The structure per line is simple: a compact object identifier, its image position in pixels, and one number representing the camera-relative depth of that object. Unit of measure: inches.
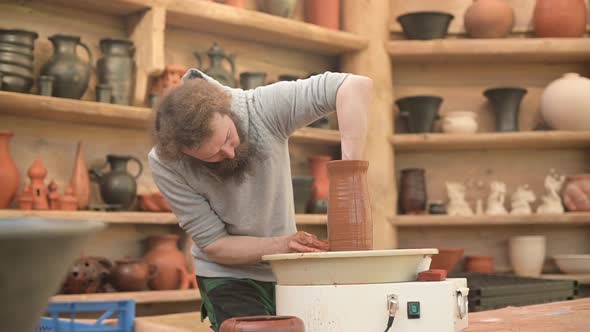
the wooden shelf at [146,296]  129.6
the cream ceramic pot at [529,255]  177.8
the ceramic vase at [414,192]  180.7
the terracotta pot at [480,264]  177.5
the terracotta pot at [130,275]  138.7
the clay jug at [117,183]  141.6
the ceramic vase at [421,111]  179.0
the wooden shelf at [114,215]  126.3
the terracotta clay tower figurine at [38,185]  132.1
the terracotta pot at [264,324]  58.4
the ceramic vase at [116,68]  142.3
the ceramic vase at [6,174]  130.0
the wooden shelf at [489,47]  179.6
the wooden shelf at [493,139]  176.6
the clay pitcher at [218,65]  155.9
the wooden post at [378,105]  177.0
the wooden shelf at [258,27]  151.5
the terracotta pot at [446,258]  153.9
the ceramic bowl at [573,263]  174.6
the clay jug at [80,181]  138.9
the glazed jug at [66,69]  135.0
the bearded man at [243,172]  80.8
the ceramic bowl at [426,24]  178.4
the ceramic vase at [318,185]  172.1
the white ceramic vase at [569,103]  176.4
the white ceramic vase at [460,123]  180.7
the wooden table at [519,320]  77.7
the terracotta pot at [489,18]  180.7
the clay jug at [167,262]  146.5
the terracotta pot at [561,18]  181.2
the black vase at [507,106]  180.9
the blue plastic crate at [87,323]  105.4
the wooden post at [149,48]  143.4
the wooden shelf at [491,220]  174.9
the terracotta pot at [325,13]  178.1
